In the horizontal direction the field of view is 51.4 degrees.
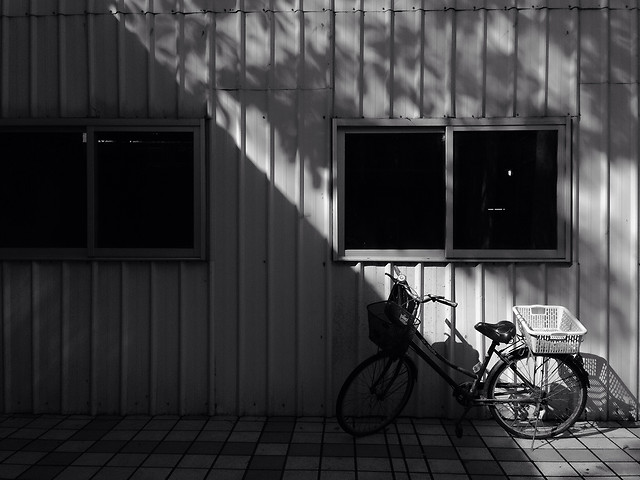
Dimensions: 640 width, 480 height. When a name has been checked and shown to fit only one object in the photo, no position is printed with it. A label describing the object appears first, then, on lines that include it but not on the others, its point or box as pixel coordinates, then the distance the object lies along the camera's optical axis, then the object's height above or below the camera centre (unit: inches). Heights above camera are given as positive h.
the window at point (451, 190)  228.5 +13.7
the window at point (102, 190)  234.2 +14.1
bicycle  209.0 -49.5
